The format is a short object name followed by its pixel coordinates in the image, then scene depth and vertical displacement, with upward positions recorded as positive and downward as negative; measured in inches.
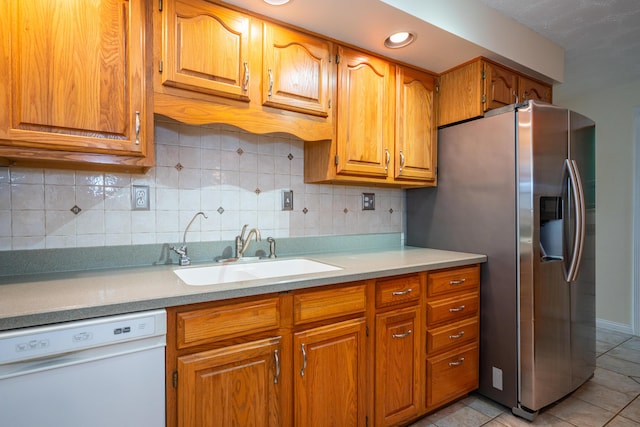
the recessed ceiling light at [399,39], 69.4 +37.7
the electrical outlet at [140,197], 61.1 +2.7
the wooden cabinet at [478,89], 79.7 +31.6
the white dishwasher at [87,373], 34.1 -18.5
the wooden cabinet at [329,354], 44.3 -24.0
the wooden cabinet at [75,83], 42.3 +18.0
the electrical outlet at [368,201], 92.4 +2.9
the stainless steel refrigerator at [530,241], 69.2 -6.8
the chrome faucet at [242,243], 68.6 -6.8
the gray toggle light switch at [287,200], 77.9 +2.7
